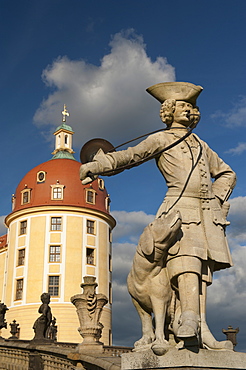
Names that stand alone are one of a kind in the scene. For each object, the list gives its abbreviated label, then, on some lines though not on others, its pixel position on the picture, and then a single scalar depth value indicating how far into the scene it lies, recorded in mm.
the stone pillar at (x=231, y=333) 23512
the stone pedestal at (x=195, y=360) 3736
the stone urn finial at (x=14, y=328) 31544
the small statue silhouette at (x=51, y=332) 29586
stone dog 4211
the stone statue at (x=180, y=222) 4207
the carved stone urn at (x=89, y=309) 9500
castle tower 39688
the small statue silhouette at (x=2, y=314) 20734
